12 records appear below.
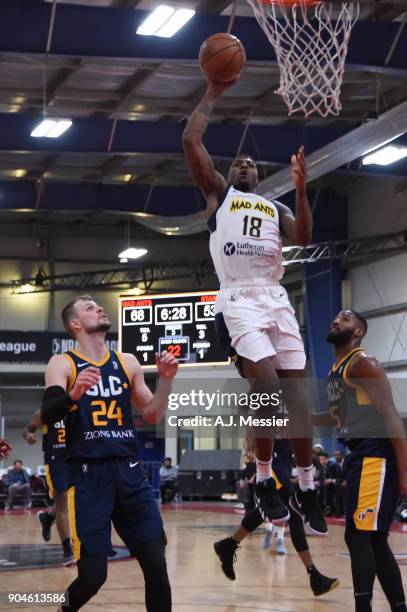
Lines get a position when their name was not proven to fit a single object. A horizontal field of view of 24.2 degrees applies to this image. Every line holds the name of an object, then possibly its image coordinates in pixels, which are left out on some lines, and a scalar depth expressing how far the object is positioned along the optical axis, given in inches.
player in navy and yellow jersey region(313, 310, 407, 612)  232.1
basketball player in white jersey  220.5
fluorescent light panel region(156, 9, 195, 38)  509.7
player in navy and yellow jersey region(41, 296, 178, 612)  203.8
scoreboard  722.8
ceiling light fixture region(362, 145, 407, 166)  713.0
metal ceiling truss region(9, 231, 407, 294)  966.4
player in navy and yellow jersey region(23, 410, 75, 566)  385.1
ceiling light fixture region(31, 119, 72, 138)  673.6
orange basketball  221.3
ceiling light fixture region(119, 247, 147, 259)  1104.5
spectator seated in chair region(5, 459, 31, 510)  962.7
